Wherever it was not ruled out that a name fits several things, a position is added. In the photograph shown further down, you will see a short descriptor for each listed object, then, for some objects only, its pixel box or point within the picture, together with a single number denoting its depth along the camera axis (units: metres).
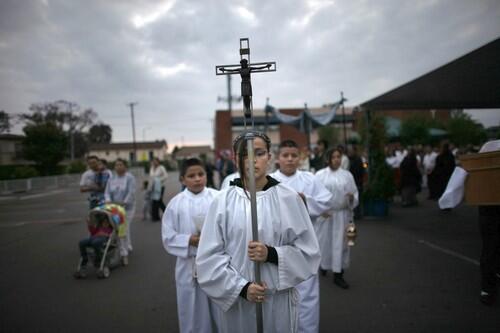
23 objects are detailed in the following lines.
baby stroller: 5.24
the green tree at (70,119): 47.53
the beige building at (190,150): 101.34
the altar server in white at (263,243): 1.83
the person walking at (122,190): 6.55
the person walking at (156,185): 9.62
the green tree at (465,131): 36.72
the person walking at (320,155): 8.98
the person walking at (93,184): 6.82
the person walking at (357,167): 8.77
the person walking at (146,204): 10.30
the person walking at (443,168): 10.90
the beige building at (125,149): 87.56
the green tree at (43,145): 28.84
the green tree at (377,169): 9.02
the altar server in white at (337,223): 4.34
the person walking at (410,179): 10.83
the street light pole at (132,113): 50.33
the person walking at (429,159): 14.19
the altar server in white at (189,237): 2.77
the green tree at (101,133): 86.46
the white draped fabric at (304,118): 13.21
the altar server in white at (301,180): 3.73
